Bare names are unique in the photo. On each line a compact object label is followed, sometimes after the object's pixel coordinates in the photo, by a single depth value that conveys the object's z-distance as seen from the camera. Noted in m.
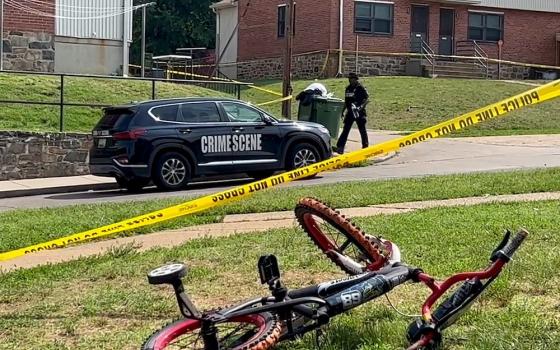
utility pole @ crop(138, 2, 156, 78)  29.81
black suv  15.26
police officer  19.92
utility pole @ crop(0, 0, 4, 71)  26.20
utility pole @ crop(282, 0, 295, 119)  21.64
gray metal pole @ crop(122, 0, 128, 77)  28.95
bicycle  3.79
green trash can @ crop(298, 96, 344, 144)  20.94
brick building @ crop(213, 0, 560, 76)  37.47
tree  61.37
